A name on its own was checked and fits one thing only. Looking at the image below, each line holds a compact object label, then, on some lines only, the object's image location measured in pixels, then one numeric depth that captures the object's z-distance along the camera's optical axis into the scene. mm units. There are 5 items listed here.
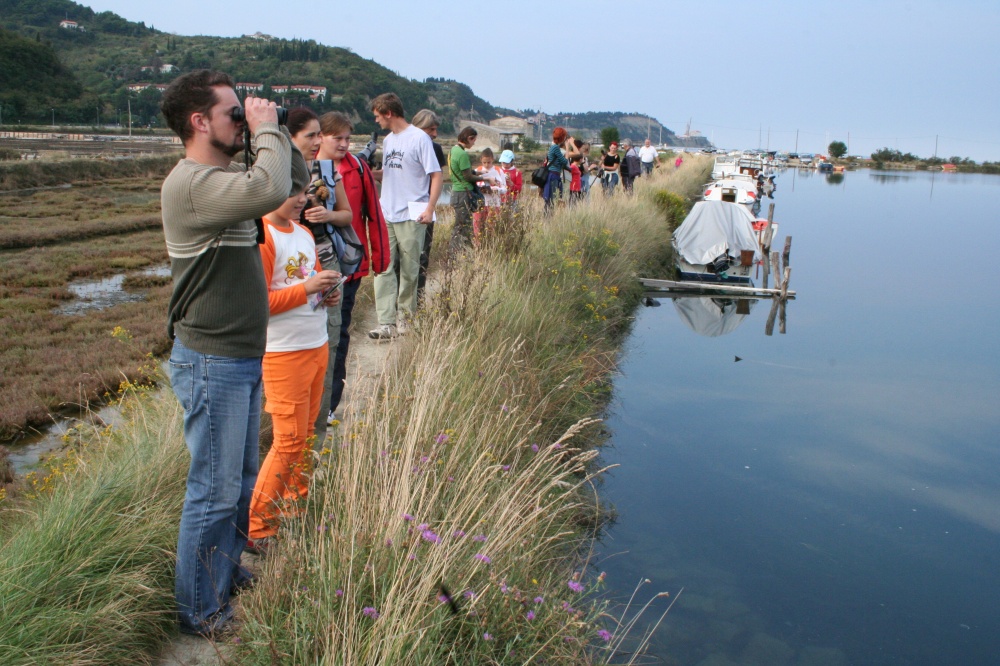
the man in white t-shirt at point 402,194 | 6367
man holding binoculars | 2391
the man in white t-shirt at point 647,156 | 27859
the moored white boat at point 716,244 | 16141
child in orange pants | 3252
